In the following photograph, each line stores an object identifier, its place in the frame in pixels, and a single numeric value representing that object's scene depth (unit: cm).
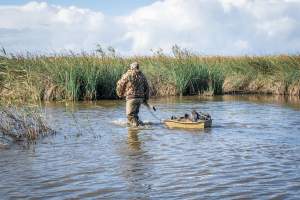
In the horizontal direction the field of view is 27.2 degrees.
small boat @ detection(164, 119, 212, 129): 1539
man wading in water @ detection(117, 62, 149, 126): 1667
